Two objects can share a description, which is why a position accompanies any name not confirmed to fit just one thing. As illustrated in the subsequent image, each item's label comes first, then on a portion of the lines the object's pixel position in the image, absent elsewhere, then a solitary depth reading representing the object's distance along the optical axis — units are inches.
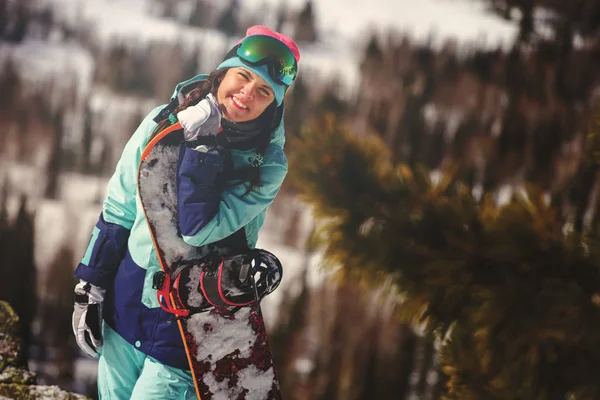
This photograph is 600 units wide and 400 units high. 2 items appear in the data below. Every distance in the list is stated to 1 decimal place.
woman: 239.9
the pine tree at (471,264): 237.1
